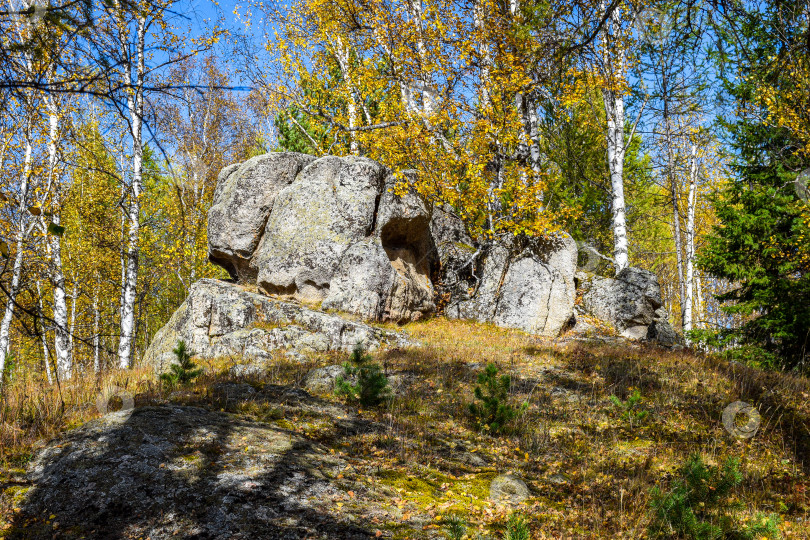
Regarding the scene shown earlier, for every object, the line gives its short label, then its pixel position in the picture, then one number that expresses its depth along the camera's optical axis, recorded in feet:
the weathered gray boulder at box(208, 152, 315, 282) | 43.93
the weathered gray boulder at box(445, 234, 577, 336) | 43.62
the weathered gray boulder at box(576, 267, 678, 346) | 44.96
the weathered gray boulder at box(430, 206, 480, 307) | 47.67
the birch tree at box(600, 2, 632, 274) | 48.47
